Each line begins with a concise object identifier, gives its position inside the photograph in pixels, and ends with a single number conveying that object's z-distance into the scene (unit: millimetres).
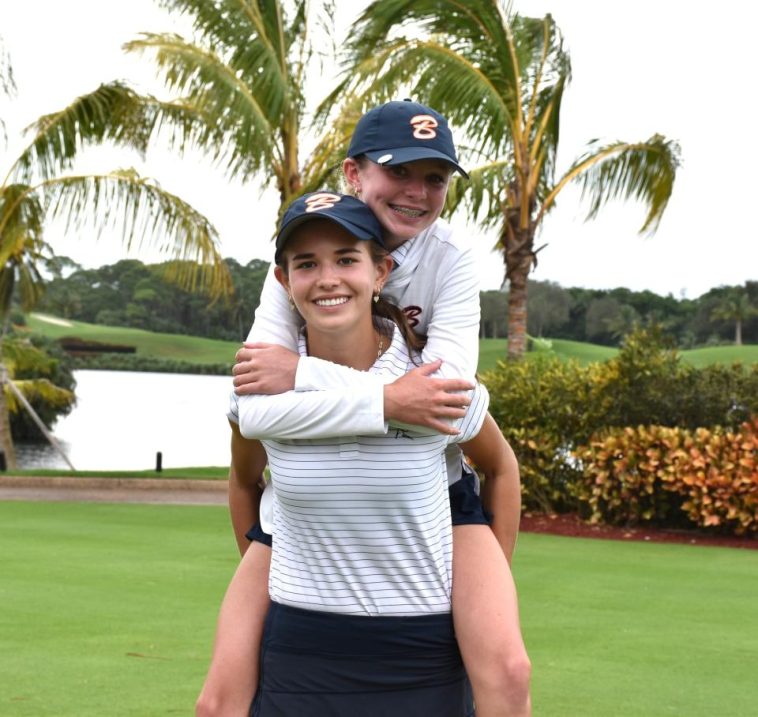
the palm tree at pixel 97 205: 20469
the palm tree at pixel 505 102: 18000
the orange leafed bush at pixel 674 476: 12805
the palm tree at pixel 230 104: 18844
